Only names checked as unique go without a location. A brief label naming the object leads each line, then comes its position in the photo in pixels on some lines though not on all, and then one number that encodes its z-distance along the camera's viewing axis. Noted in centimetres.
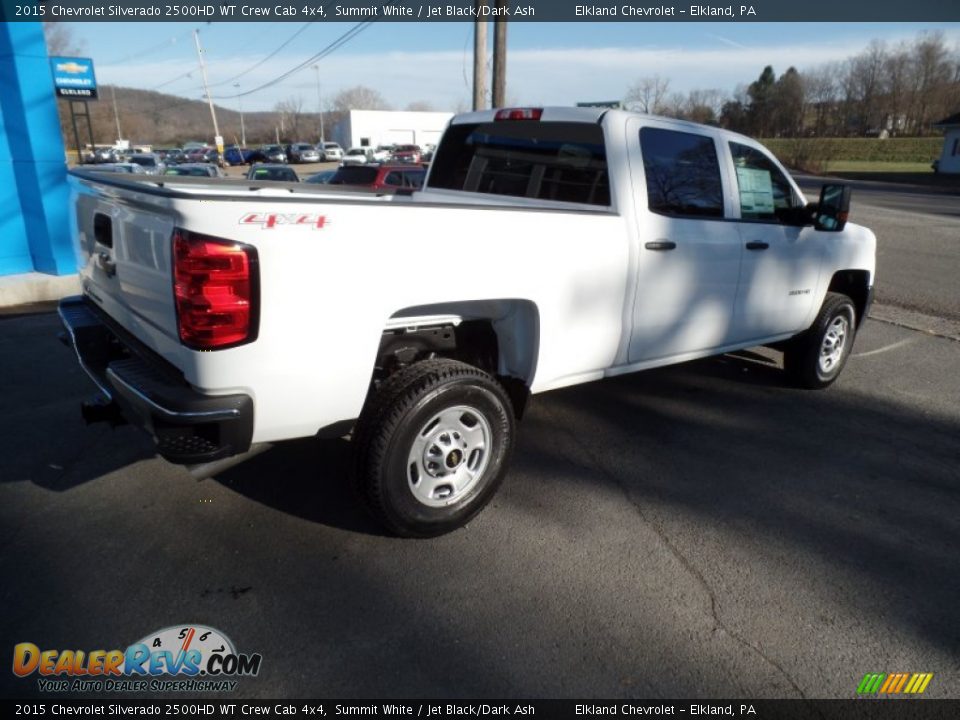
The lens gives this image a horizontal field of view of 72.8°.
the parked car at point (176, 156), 4660
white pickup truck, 246
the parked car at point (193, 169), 1738
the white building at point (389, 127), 7888
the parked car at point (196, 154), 4980
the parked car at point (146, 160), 2946
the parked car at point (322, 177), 1659
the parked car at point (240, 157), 5278
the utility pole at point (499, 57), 1170
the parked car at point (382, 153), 5116
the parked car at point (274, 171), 1641
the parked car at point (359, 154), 5078
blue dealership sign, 2012
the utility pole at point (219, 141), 4397
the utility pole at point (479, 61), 1266
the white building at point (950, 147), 4844
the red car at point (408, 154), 4488
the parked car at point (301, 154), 5531
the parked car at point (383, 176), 1248
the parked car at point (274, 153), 5412
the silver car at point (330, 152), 5947
